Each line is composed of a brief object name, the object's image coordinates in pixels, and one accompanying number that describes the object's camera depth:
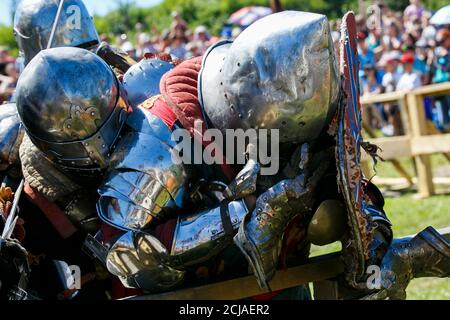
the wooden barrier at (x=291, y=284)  2.64
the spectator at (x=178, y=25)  11.68
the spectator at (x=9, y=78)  10.02
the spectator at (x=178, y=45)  10.85
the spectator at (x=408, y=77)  9.56
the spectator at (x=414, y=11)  11.47
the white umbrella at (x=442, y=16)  6.28
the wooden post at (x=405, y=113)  7.73
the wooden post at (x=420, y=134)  7.66
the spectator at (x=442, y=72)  8.70
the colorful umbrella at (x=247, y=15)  14.35
